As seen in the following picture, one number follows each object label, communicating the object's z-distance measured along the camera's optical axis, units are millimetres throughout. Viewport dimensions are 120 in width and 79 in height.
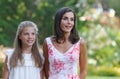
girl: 5301
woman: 5141
